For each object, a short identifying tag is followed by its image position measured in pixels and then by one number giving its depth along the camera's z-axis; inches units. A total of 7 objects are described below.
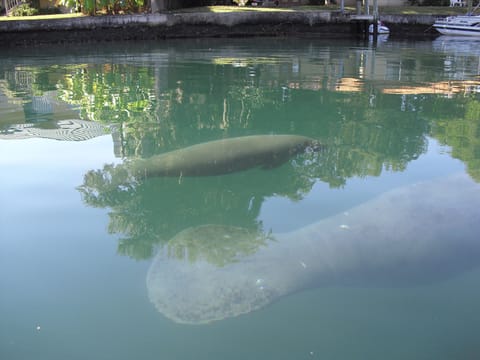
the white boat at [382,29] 1105.4
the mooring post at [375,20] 1065.5
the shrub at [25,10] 1240.7
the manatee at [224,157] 229.5
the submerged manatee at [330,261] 136.9
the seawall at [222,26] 1034.7
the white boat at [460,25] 1011.3
